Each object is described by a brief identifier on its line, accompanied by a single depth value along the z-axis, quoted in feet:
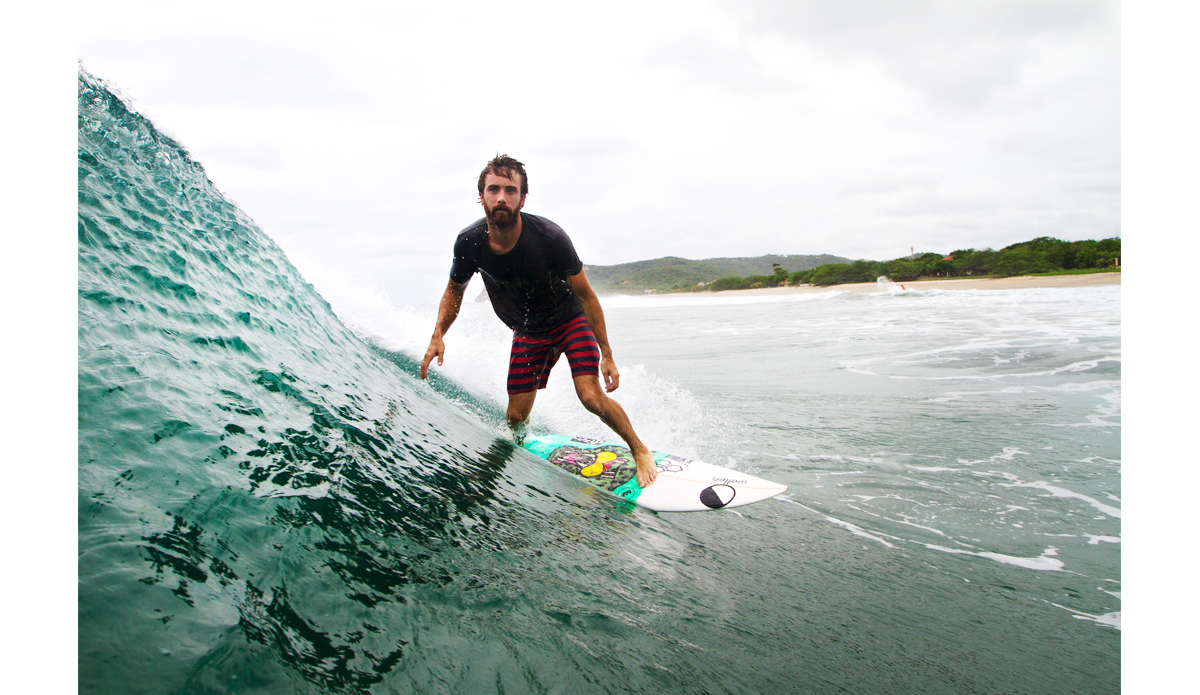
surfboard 11.82
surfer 12.12
